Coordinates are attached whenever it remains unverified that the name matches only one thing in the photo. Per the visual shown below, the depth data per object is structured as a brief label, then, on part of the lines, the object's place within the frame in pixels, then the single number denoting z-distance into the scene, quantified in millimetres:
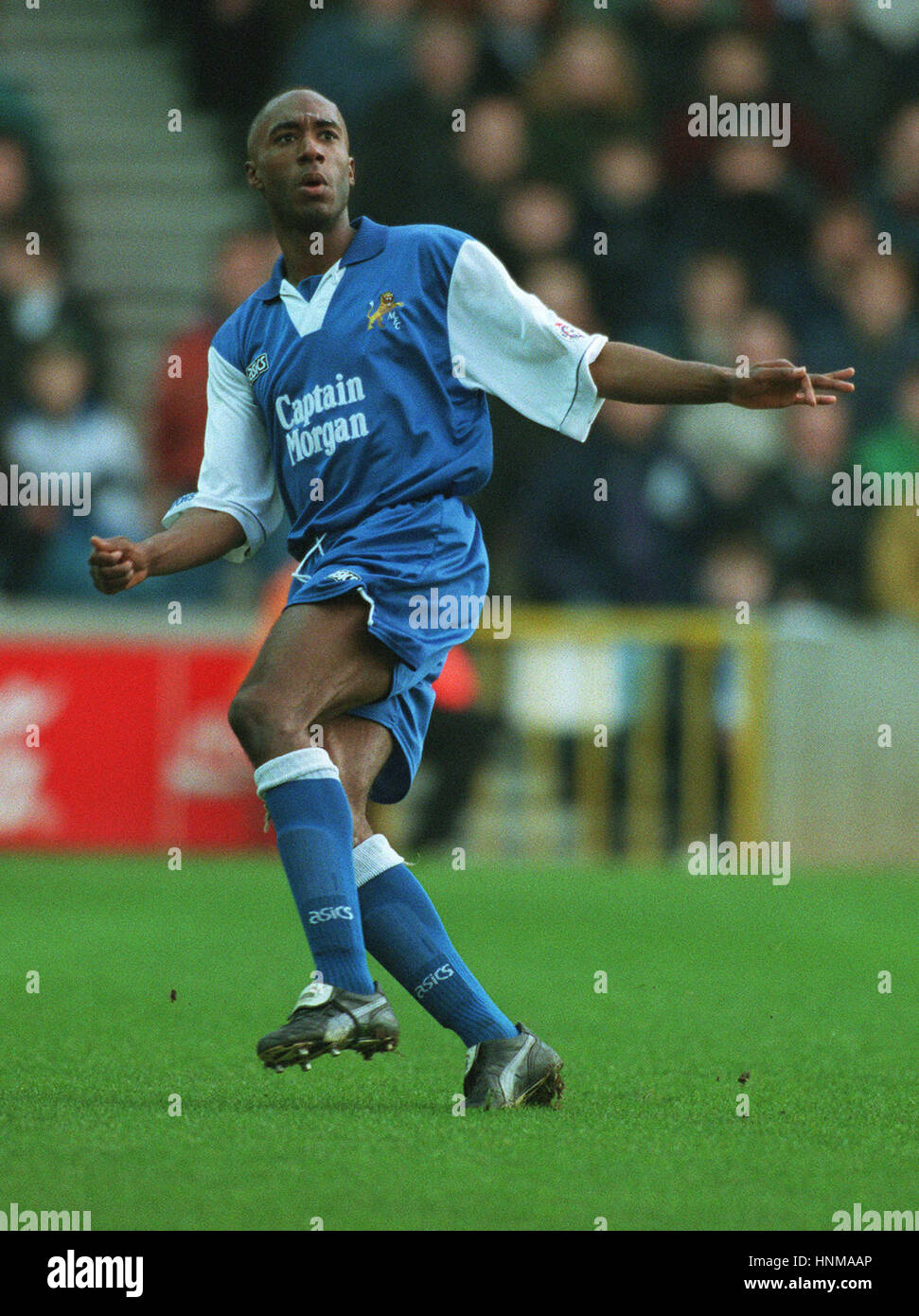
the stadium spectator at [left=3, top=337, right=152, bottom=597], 11969
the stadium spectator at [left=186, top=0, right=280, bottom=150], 15180
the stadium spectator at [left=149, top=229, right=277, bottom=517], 11812
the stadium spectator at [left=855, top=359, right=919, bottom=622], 12516
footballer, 4582
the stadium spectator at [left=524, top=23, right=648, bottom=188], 13297
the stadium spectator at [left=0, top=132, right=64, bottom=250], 12992
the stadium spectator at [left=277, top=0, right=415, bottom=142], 13578
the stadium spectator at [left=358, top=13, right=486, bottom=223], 12750
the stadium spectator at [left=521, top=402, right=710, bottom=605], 11719
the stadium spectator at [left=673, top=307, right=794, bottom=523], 12125
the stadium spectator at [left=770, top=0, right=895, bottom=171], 14234
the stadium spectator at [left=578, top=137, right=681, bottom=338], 12625
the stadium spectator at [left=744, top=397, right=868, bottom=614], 12219
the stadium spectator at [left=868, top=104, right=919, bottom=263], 13969
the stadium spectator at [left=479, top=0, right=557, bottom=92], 13453
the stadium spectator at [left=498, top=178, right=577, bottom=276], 12500
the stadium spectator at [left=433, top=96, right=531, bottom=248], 12609
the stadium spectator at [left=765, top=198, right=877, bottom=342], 13086
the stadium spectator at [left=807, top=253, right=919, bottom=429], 12781
